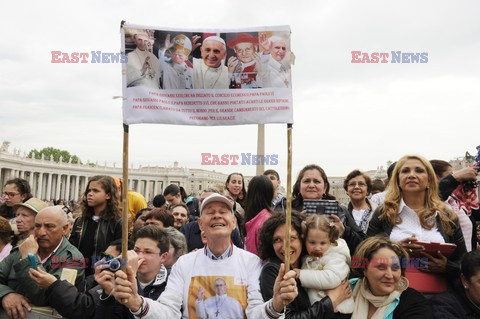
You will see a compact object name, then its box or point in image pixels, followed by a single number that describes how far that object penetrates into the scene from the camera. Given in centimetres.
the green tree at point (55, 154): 11938
